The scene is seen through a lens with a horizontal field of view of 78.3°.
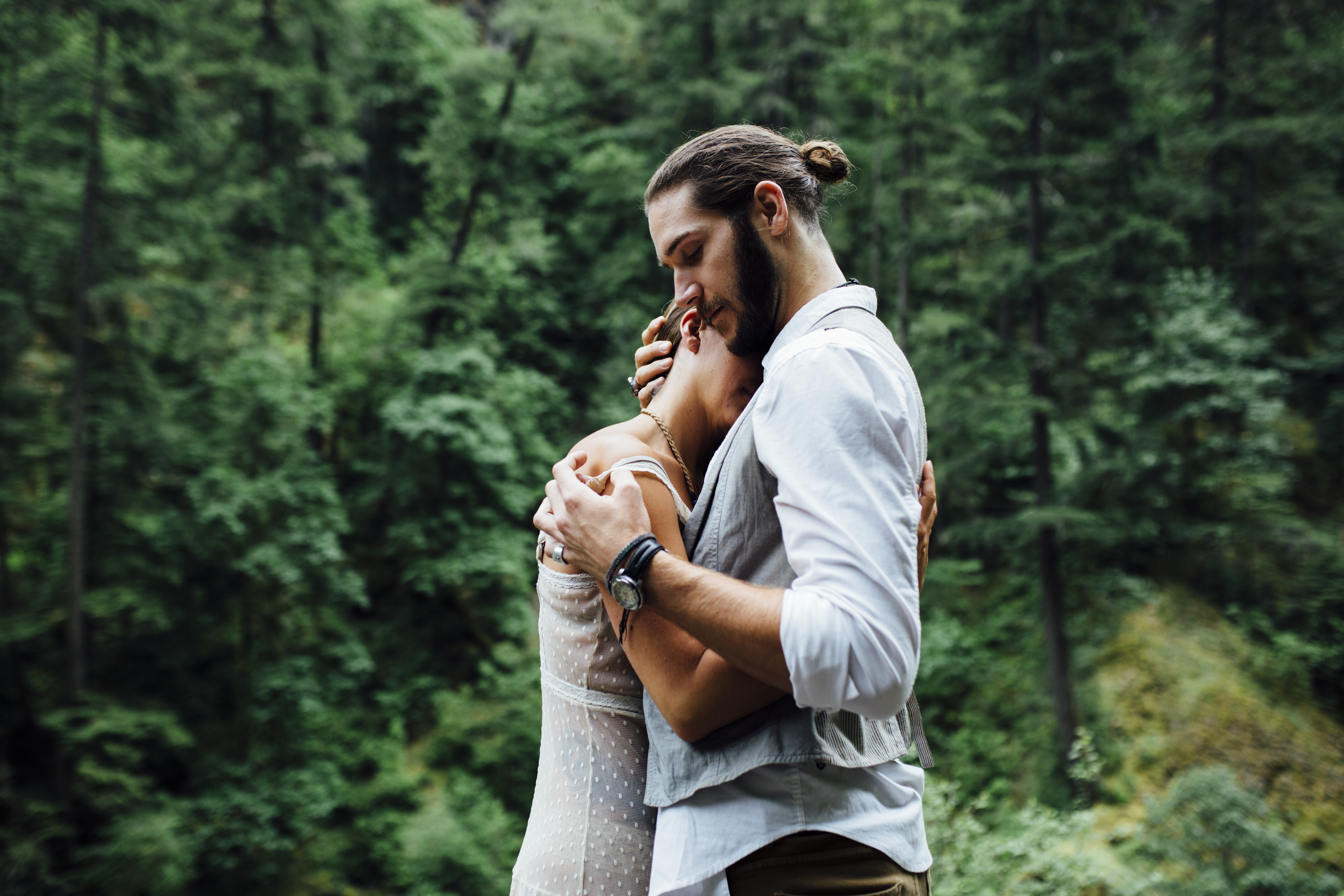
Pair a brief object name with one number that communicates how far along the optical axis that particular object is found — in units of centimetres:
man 104
